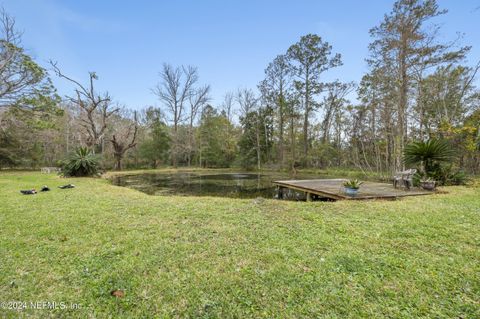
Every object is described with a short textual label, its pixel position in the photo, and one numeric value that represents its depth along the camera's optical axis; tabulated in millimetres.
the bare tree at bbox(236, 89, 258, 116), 26247
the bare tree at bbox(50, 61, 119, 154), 16047
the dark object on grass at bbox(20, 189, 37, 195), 6499
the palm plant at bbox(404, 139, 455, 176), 7527
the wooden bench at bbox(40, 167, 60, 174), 15306
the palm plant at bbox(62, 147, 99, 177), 11898
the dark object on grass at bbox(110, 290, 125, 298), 1945
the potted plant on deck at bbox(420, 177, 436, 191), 7060
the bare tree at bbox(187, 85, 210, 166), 26891
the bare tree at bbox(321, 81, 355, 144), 21234
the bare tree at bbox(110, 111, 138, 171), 20953
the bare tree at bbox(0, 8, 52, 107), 11477
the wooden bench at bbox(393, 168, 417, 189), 7195
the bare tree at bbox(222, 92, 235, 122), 29188
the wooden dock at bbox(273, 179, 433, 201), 6273
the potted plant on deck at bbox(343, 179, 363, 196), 6254
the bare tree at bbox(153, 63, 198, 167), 26125
